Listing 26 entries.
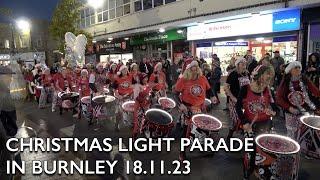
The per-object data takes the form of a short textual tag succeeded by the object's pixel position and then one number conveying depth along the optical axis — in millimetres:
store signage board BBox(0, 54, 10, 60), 36846
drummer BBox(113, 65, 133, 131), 6397
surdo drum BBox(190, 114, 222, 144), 4047
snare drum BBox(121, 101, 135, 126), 5600
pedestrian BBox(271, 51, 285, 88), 7708
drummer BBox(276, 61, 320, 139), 4346
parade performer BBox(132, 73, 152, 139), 5219
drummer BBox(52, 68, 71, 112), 8692
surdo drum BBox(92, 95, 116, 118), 6357
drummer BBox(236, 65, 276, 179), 3648
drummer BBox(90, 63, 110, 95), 7421
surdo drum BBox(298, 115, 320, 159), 3829
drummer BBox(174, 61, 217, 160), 4504
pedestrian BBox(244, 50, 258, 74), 7935
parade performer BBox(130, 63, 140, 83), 6332
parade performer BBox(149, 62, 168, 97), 6763
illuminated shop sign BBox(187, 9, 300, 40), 9721
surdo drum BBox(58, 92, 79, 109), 7787
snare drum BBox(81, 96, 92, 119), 6792
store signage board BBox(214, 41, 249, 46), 11709
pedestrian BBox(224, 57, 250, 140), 4781
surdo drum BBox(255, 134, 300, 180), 3080
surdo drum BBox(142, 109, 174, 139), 4519
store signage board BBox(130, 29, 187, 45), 14647
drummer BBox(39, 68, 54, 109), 9766
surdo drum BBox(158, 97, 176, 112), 5526
